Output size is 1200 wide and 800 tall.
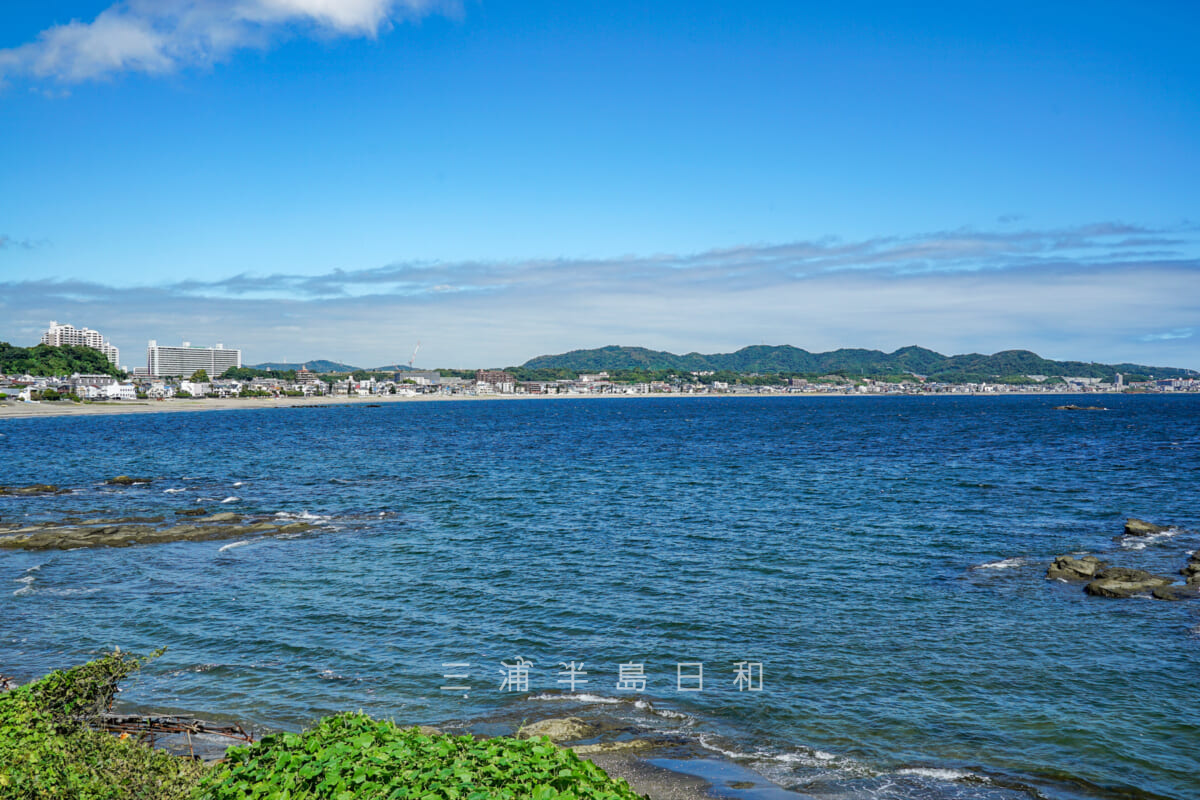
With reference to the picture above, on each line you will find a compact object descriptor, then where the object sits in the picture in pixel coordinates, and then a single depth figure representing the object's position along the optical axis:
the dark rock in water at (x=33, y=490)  61.50
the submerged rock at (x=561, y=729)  18.44
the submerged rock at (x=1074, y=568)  33.09
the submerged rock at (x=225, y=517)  47.95
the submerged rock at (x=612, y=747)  17.57
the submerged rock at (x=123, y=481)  66.62
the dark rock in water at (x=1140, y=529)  42.44
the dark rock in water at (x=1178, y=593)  30.19
